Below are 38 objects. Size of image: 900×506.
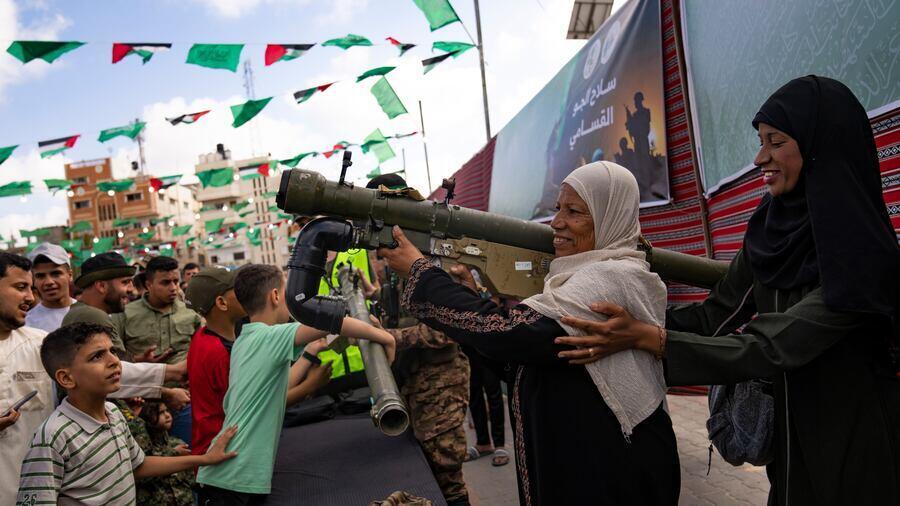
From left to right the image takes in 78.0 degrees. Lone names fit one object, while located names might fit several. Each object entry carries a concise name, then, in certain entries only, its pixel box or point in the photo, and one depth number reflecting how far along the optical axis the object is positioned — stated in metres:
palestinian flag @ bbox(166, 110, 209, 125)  8.04
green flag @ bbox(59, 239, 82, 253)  21.85
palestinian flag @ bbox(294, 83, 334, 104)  7.87
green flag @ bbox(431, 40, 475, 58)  7.15
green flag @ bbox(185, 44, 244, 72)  6.16
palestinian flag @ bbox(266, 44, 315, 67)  6.79
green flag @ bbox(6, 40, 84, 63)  5.58
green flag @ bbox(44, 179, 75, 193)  12.07
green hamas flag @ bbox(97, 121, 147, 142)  8.39
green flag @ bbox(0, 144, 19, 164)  7.34
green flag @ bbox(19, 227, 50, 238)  19.34
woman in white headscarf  1.45
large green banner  1.98
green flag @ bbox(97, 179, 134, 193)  13.99
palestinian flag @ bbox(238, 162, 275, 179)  13.29
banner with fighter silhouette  3.49
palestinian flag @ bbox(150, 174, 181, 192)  12.66
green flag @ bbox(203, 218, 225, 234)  21.31
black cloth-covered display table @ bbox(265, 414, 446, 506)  2.86
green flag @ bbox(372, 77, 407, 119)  8.06
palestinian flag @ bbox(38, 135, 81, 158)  8.34
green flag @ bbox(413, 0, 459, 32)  5.89
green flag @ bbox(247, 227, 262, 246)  27.18
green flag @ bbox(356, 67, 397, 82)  7.46
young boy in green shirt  2.45
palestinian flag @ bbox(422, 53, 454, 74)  7.42
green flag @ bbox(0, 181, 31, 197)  10.95
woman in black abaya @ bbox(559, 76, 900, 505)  1.33
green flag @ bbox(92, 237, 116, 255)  20.66
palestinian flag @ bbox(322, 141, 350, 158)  11.70
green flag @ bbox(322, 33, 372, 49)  6.97
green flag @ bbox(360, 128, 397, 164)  11.54
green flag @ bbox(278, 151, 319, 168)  11.24
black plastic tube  2.04
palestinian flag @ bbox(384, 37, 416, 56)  7.13
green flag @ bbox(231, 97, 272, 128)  7.55
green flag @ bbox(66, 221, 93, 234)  21.30
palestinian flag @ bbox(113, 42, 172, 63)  6.25
